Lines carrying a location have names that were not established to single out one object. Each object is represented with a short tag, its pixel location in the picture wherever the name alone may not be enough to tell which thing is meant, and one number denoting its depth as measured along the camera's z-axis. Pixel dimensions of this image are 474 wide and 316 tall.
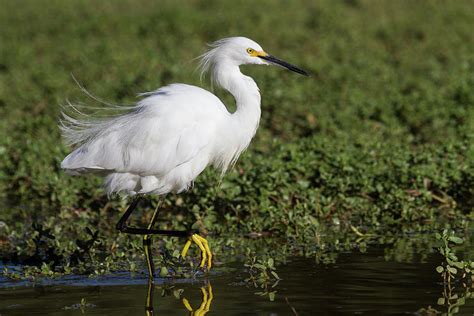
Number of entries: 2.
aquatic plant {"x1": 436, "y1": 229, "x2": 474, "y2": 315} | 10.64
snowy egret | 13.14
